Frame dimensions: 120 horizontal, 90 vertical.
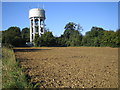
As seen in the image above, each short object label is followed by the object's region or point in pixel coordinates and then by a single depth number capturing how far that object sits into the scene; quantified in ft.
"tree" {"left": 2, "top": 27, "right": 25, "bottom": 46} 100.18
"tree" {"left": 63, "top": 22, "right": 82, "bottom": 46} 141.49
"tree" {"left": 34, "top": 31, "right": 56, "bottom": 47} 125.52
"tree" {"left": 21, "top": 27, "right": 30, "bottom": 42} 213.25
